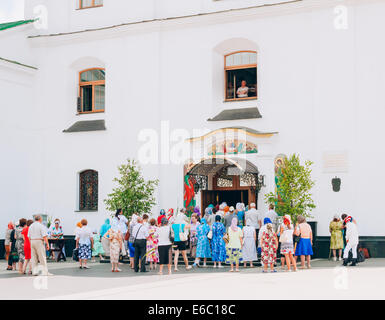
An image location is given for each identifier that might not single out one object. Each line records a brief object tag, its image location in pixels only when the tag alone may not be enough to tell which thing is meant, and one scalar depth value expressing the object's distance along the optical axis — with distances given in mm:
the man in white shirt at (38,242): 18375
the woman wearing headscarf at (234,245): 19109
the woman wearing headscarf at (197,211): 22917
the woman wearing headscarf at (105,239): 22219
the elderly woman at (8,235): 21102
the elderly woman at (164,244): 18408
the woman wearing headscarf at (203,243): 20391
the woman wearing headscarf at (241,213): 22438
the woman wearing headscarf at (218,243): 20125
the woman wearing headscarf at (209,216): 21516
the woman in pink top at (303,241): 19000
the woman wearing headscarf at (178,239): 19375
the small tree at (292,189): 21016
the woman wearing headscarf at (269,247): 18312
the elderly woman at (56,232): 24719
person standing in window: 24844
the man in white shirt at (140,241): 19234
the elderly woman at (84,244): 20766
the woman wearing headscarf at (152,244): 19266
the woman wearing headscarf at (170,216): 22261
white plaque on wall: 22359
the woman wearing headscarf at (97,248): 24545
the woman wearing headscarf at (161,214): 21969
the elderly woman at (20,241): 19641
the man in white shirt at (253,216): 22188
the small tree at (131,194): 23594
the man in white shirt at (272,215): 21078
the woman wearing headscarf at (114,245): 19719
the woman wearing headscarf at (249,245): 19719
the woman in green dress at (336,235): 21453
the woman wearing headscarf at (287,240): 18281
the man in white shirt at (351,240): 19484
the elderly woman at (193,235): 21083
